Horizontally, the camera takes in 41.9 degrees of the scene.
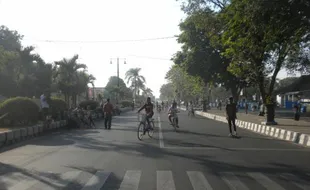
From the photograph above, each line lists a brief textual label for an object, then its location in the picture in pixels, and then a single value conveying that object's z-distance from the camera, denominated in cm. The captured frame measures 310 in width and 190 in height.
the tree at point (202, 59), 4441
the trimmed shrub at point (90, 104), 3890
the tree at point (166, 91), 14458
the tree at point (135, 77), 11094
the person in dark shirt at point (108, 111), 2320
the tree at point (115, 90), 7631
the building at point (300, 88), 5915
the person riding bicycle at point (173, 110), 2327
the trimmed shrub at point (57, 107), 2565
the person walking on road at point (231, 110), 1883
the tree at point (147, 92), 14205
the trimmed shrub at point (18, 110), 2119
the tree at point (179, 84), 9738
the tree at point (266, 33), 1409
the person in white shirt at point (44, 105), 2195
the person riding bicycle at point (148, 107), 1837
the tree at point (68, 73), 4600
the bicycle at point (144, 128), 1724
